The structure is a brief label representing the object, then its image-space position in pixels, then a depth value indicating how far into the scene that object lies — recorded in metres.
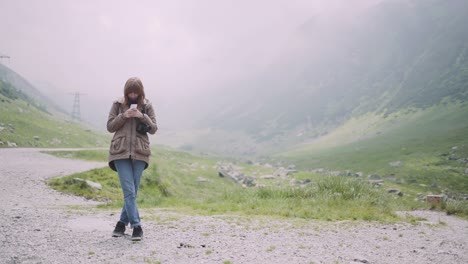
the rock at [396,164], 76.07
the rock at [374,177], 62.75
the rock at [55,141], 50.32
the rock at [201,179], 38.45
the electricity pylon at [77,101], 150.50
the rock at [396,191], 43.40
